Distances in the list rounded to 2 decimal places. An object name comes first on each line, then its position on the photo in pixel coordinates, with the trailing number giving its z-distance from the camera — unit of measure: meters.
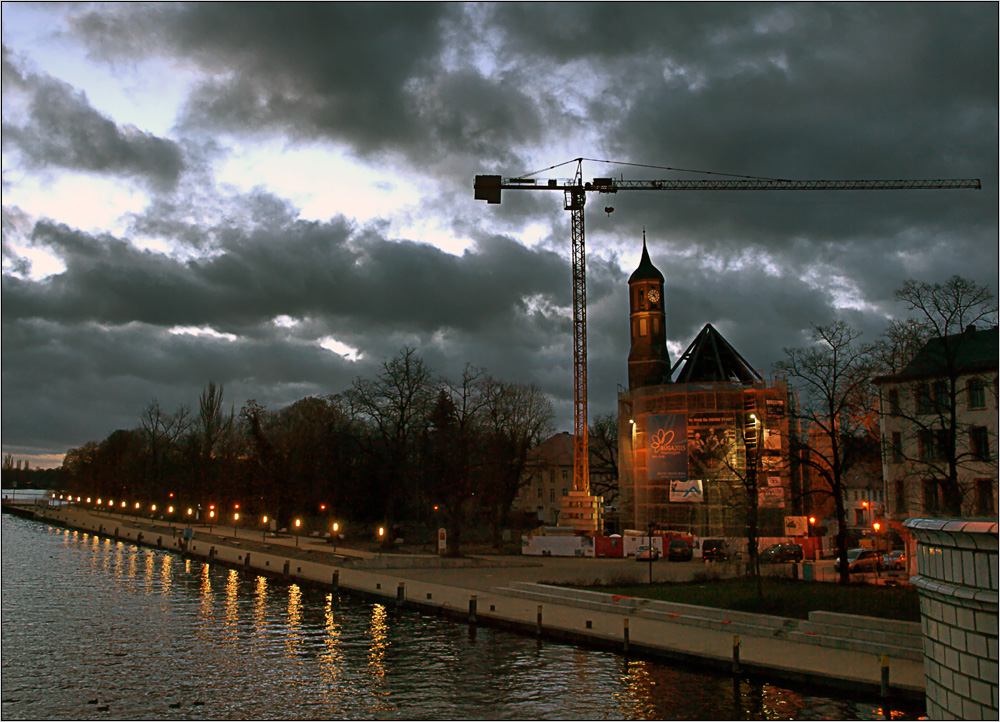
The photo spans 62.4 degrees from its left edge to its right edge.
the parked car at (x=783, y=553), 53.28
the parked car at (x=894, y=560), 47.97
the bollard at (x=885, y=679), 19.45
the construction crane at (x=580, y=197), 88.38
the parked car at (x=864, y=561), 47.44
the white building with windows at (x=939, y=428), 40.84
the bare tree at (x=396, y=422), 74.81
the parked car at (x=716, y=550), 55.62
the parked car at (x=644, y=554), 55.63
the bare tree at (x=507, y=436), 71.31
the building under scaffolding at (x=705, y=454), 71.06
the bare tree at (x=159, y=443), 116.75
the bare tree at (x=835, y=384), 35.31
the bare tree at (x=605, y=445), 109.12
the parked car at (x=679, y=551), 56.19
